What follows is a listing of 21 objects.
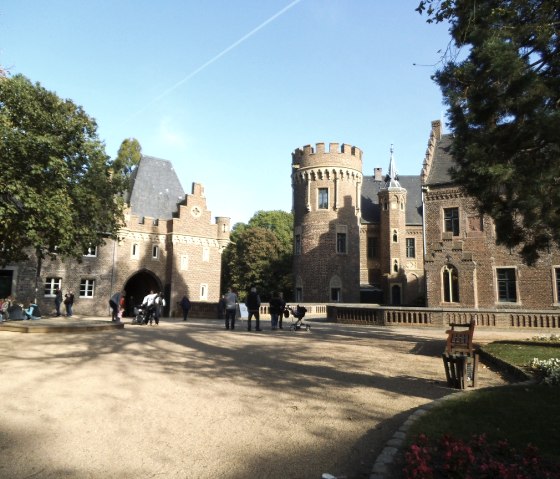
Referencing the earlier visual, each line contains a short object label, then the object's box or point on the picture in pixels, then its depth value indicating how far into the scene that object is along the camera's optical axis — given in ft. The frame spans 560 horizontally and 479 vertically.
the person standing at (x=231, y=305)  62.64
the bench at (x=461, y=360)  25.82
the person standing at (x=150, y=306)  71.36
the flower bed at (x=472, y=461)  12.32
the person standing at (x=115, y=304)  70.18
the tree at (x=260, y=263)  168.96
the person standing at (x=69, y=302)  89.35
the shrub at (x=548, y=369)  25.30
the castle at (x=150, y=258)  107.14
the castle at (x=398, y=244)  84.99
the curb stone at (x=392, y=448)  13.03
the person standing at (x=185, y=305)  89.61
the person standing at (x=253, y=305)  60.95
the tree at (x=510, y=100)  30.89
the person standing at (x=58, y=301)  90.69
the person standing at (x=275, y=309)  65.62
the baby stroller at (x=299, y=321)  63.62
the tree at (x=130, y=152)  150.92
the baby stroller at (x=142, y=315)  71.87
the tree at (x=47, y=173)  50.88
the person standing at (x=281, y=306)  66.59
